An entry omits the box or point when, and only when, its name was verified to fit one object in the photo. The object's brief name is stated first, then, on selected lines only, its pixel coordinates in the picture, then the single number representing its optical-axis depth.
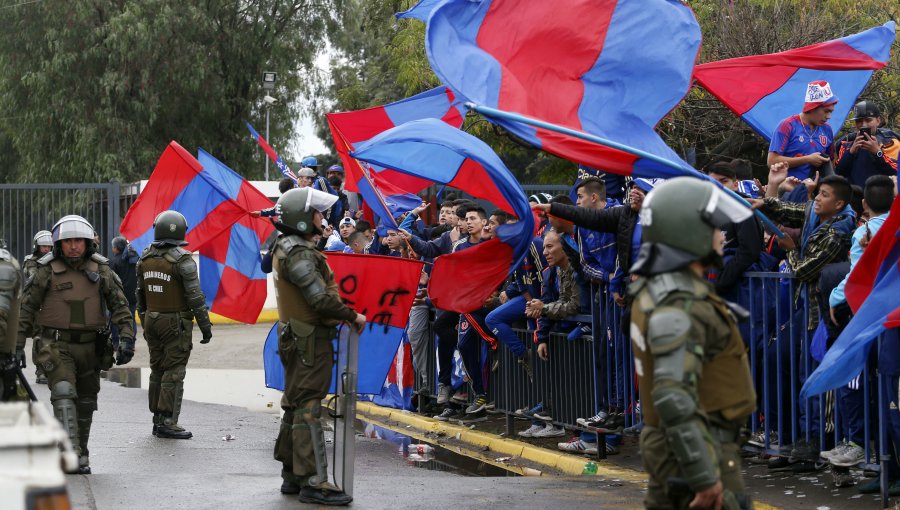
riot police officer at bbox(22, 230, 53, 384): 13.81
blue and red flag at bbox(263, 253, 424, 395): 9.87
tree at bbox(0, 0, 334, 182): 31.38
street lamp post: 30.27
